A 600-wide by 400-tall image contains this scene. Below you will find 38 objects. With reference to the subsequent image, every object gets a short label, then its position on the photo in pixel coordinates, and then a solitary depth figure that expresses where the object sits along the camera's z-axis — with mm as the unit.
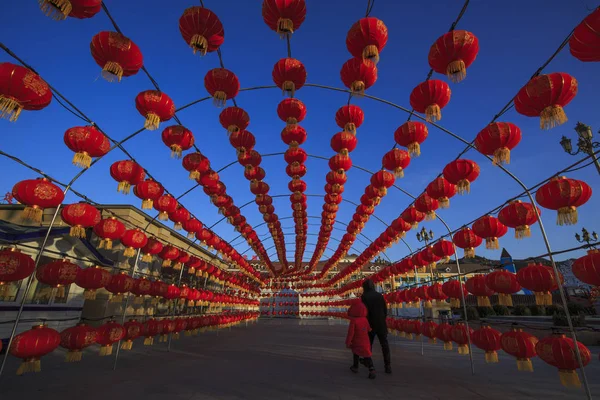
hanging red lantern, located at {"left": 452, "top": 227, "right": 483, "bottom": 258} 6531
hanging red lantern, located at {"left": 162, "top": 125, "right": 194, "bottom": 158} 6176
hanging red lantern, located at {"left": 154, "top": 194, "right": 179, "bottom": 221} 7905
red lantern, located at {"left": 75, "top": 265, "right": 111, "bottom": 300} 6068
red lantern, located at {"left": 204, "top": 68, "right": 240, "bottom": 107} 4953
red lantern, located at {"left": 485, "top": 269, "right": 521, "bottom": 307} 5034
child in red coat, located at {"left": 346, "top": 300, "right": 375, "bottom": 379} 5770
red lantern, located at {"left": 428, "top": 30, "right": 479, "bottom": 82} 3809
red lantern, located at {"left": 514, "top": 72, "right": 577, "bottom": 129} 3451
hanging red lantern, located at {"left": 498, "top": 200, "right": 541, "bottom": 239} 4836
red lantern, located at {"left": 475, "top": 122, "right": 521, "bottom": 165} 4445
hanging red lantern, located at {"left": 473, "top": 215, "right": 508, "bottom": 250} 5664
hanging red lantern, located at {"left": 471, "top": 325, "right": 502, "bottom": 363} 5355
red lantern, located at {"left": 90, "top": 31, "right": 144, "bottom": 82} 3850
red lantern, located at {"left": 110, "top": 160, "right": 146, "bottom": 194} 6086
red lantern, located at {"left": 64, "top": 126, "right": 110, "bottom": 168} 4824
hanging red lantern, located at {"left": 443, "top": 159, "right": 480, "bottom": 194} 5543
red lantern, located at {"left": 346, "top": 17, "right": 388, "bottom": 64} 4008
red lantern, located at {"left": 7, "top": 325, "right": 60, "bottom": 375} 4609
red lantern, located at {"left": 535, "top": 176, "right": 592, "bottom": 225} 3922
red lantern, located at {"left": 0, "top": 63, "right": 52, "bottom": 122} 3305
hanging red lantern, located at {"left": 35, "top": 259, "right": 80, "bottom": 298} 5336
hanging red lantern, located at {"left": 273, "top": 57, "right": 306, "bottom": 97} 4801
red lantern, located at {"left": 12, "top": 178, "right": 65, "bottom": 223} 4633
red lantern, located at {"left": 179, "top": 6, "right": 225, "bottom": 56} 3854
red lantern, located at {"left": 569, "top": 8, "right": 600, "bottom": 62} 2674
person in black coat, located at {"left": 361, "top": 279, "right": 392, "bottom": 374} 6078
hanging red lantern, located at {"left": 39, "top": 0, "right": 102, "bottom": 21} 3021
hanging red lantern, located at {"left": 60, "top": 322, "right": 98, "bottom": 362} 5566
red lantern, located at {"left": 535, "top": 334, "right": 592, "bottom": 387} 3752
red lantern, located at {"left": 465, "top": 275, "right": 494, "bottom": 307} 5895
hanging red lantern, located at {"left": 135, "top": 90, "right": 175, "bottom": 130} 4883
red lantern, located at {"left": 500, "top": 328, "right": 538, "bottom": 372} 4484
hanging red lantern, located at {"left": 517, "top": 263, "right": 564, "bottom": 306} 4391
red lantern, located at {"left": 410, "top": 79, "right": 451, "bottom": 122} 4684
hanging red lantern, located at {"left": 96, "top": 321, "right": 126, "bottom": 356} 6398
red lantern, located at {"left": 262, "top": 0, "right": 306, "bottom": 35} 3760
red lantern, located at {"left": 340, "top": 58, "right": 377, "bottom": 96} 4715
